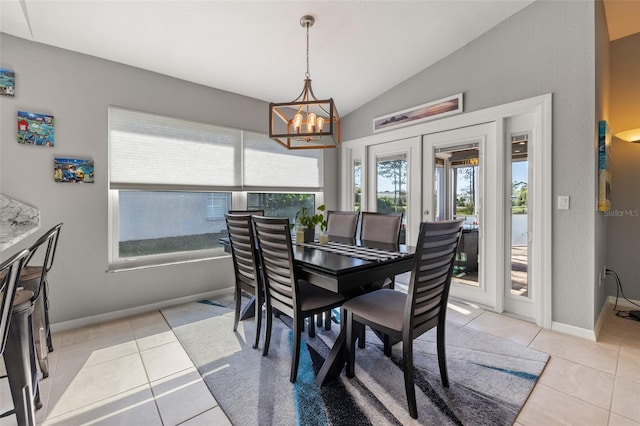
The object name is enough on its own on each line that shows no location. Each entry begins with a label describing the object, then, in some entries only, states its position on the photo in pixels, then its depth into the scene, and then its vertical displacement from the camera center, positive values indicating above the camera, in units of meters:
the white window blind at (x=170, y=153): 2.91 +0.66
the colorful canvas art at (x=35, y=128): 2.43 +0.71
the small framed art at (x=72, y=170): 2.58 +0.38
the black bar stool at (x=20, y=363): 1.33 -0.70
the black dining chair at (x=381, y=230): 2.67 -0.17
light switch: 2.54 +0.09
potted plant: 2.70 -0.11
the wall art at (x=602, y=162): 2.51 +0.44
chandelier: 2.14 +0.71
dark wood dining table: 1.67 -0.36
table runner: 1.98 -0.30
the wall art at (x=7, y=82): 2.36 +1.06
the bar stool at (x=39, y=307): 1.86 -0.64
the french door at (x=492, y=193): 2.70 +0.21
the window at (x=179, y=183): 2.95 +0.34
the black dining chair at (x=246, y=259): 2.23 -0.38
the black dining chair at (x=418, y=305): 1.55 -0.59
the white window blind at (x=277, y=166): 3.81 +0.66
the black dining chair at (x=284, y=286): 1.86 -0.52
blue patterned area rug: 1.59 -1.10
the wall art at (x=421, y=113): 3.28 +1.22
